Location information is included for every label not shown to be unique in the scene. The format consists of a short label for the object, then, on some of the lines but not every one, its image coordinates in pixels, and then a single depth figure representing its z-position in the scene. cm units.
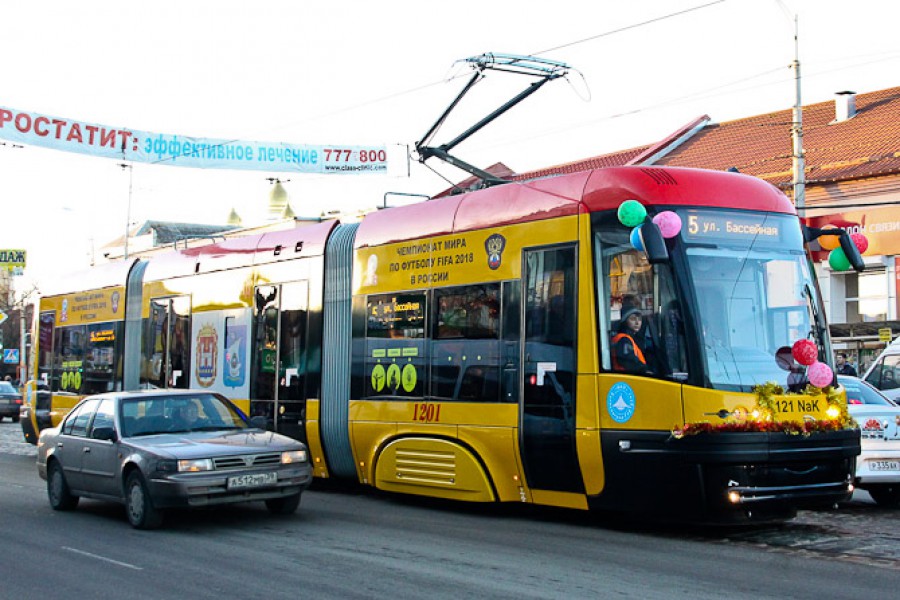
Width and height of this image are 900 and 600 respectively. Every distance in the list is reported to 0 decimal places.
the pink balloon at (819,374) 1059
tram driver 1062
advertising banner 2767
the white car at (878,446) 1312
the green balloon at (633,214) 1055
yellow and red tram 1034
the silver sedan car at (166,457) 1159
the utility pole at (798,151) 2519
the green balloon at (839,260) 1209
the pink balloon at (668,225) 1052
